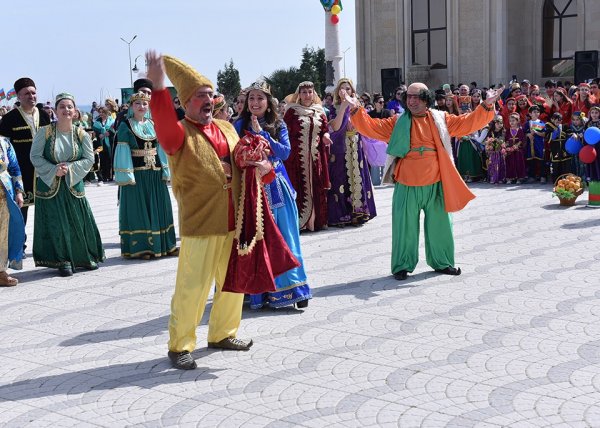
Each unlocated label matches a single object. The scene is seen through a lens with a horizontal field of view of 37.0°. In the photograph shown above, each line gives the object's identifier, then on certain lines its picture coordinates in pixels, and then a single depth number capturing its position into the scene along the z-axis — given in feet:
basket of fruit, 41.32
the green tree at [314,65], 138.21
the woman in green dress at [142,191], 31.55
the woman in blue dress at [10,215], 27.96
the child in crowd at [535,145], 52.31
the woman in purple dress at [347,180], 38.29
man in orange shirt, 26.73
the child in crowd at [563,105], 52.80
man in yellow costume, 18.11
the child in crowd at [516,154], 53.11
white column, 67.41
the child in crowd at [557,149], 50.72
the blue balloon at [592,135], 43.52
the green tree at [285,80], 130.11
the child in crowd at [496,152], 53.57
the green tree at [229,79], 147.23
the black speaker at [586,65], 75.31
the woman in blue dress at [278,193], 22.45
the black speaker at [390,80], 85.51
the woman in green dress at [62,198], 28.60
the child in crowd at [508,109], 55.01
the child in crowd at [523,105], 55.01
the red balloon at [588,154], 44.42
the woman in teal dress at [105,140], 65.67
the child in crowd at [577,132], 48.29
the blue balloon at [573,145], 46.47
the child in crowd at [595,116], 46.26
